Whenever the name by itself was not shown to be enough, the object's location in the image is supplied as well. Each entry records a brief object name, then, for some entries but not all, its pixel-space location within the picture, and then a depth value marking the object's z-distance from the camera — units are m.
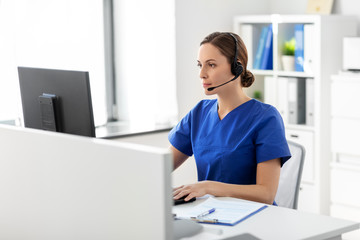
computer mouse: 2.16
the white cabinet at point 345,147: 3.86
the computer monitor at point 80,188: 1.41
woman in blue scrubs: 2.33
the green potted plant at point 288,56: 4.25
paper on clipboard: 1.93
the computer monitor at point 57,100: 2.08
